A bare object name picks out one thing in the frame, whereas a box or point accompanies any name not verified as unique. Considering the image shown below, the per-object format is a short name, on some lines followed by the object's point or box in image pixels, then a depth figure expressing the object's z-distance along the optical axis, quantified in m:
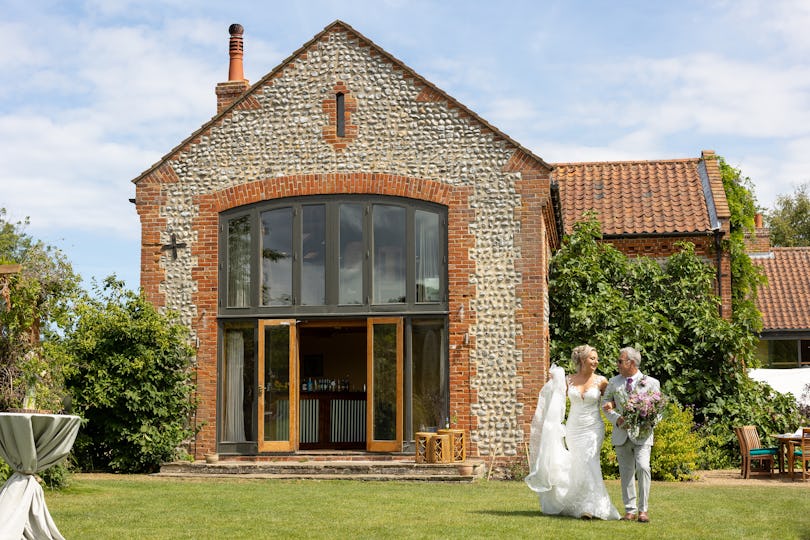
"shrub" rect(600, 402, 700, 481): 15.84
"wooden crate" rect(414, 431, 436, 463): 15.93
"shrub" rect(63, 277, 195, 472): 16.88
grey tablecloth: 8.53
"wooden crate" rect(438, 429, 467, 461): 16.19
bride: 10.22
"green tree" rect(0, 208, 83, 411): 13.31
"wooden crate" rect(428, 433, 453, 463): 15.87
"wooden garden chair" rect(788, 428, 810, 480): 15.62
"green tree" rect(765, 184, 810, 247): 45.88
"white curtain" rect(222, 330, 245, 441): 17.44
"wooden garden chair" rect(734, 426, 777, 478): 16.27
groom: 10.05
